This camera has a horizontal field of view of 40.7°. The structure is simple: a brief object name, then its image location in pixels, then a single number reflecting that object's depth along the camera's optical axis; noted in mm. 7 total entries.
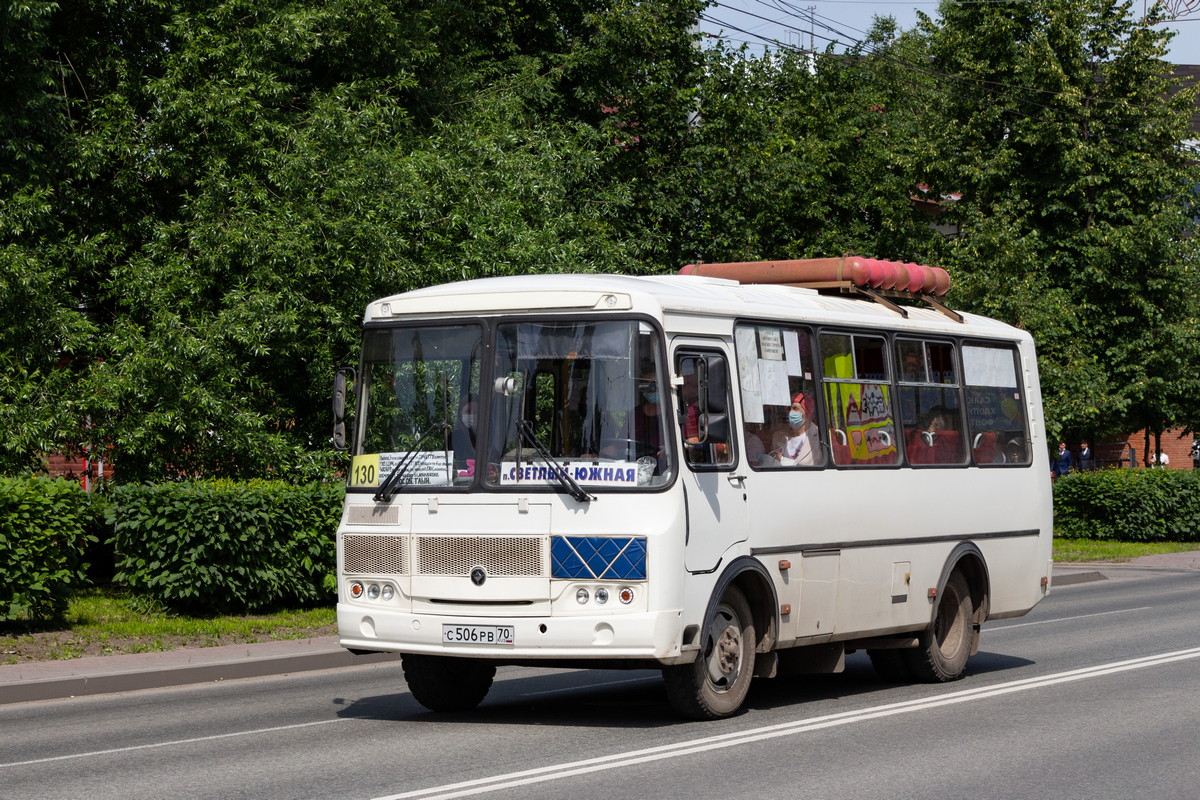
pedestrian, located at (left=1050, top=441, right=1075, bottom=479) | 49812
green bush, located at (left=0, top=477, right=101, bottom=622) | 15586
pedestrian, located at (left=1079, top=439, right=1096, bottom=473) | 45500
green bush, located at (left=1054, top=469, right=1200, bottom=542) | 34625
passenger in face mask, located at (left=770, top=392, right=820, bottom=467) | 11258
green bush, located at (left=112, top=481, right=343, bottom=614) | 17219
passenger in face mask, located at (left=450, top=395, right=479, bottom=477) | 10281
